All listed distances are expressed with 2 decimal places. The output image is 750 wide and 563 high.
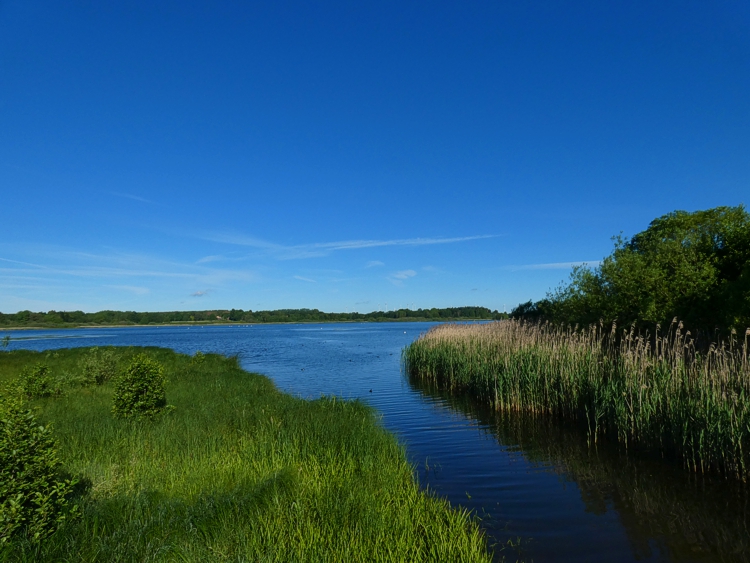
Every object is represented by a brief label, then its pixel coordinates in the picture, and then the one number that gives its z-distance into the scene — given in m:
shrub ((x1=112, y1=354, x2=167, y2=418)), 12.32
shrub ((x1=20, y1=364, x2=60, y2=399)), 16.23
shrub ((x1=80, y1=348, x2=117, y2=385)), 20.78
